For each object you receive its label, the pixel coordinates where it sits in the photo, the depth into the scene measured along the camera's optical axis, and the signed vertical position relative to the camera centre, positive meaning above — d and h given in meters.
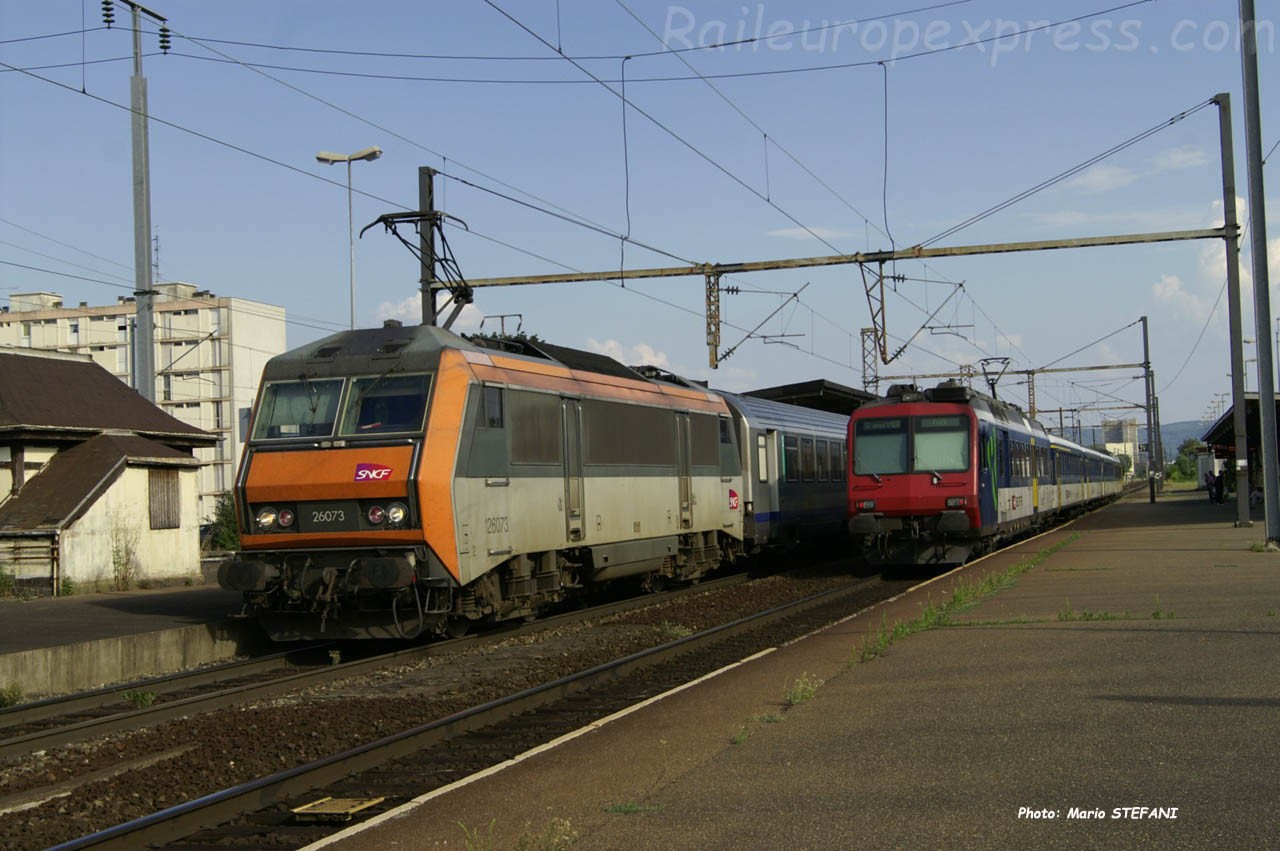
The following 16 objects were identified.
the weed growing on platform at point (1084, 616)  13.09 -1.58
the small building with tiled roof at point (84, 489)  21.12 +0.11
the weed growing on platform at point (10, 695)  11.36 -1.79
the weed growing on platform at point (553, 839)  5.72 -1.66
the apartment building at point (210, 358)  94.50 +10.37
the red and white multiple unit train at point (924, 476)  21.97 -0.10
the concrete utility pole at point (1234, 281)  23.91 +3.52
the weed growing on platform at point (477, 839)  5.73 -1.67
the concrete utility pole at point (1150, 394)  59.38 +3.38
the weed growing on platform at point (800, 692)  9.30 -1.65
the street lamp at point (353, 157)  32.69 +8.65
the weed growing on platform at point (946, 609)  12.01 -1.66
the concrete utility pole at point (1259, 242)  22.28 +3.94
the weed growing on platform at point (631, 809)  6.34 -1.67
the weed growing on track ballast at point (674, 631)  14.84 -1.84
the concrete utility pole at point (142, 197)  24.39 +5.83
